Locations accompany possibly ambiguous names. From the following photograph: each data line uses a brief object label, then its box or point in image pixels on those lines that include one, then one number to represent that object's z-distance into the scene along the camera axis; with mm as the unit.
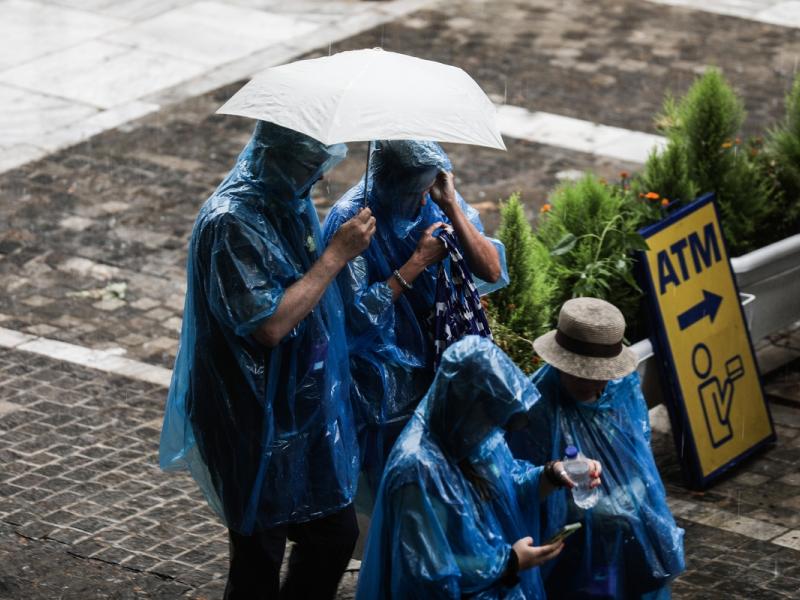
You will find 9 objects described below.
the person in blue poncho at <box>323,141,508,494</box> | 10367
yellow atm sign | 13750
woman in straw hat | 9906
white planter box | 15594
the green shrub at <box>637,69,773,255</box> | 16406
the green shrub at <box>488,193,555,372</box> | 13352
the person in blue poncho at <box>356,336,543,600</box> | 8437
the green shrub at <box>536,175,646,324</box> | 14289
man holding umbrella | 9437
